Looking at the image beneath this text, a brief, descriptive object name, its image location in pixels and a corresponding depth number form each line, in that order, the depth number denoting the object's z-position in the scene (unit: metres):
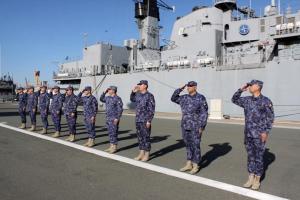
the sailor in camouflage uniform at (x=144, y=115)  4.90
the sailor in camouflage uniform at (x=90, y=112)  6.20
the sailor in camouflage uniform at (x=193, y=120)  4.08
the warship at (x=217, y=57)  12.18
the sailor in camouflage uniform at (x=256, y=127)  3.46
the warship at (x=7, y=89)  36.94
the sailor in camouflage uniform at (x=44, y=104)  8.27
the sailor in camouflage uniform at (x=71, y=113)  6.89
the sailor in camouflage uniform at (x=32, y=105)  8.86
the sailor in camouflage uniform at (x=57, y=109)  7.72
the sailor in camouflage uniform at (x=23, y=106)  9.38
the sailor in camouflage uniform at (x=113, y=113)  5.51
